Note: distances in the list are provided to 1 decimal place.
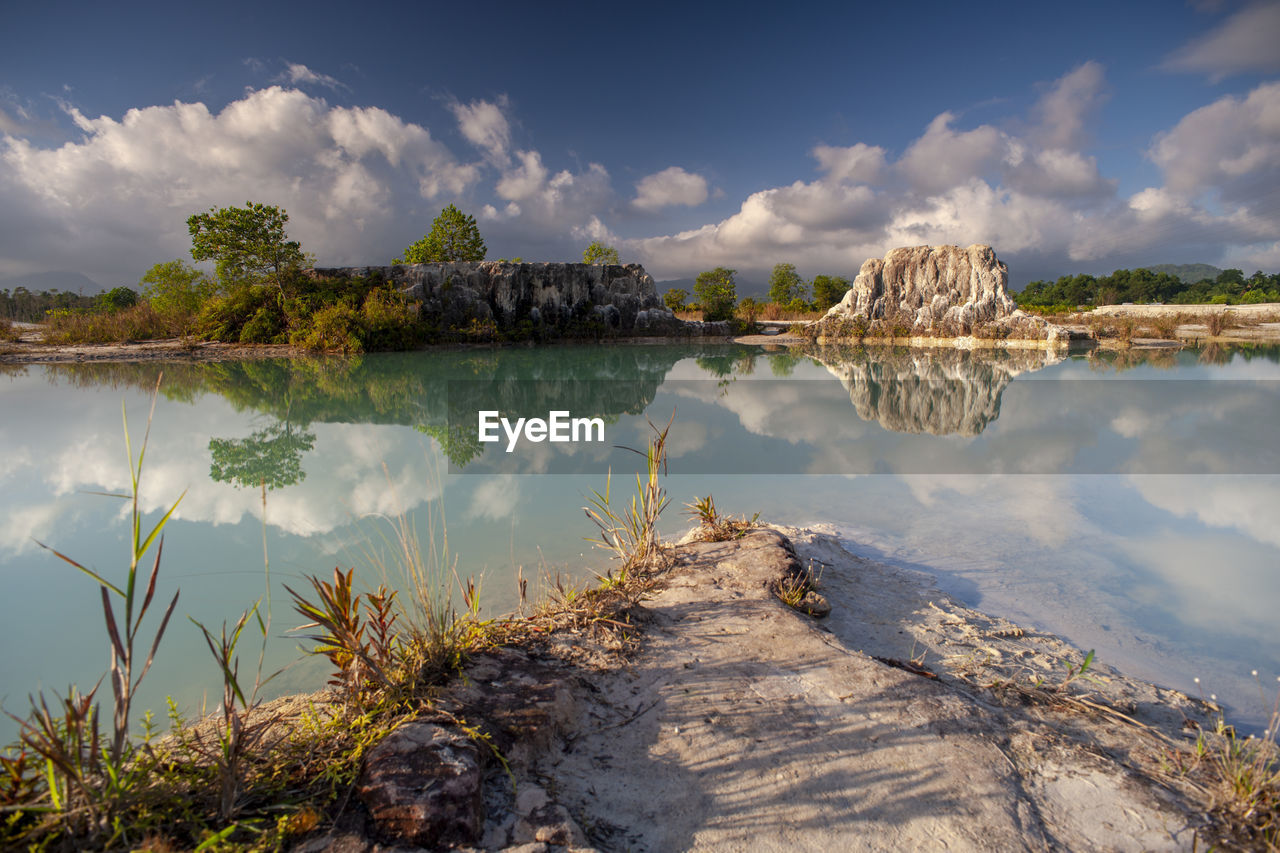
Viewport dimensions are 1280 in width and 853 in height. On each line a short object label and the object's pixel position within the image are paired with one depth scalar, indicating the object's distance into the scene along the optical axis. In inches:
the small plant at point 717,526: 172.4
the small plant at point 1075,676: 101.6
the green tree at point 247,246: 1061.1
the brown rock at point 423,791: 64.3
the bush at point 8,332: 978.3
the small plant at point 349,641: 81.7
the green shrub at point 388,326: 1040.8
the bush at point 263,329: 1051.3
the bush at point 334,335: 1005.2
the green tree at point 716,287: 2015.3
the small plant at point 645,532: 147.9
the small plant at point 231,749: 63.1
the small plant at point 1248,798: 67.8
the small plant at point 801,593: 136.5
